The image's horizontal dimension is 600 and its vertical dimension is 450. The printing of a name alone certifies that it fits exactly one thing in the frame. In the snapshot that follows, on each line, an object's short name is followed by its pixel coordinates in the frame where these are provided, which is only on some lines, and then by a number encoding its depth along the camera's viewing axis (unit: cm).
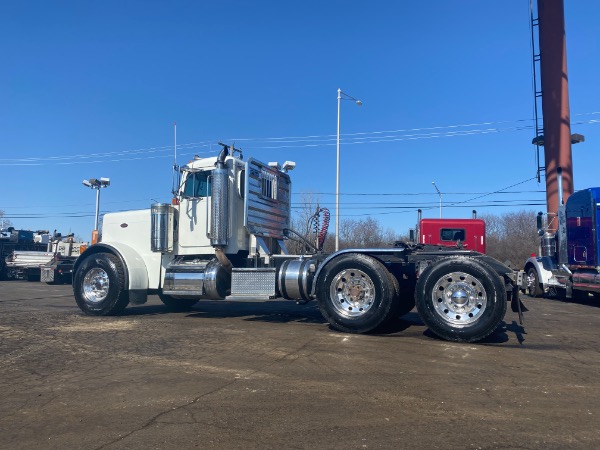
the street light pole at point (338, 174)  2633
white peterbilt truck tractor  766
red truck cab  1736
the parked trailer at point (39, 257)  2459
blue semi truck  1330
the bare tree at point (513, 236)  4409
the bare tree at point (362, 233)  3367
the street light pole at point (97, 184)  3104
